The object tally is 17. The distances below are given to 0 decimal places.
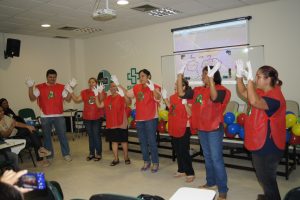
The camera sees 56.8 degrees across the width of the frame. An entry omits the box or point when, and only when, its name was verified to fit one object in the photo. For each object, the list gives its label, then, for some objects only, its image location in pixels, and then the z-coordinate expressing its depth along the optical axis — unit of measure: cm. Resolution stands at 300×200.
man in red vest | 491
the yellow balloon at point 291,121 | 371
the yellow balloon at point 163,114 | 488
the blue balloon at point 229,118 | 424
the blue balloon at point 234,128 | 411
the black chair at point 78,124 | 774
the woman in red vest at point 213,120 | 296
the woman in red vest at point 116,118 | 453
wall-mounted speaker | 680
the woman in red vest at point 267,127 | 232
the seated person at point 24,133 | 457
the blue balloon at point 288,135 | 357
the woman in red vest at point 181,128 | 360
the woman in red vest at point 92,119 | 495
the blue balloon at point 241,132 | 405
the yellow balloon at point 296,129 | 359
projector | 371
